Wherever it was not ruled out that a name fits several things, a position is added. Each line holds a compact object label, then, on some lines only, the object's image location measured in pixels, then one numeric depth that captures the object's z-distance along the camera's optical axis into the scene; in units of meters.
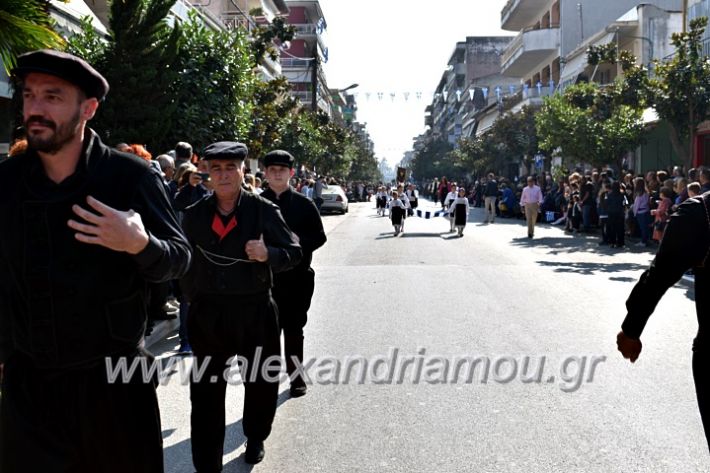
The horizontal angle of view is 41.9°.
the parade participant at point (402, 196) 26.00
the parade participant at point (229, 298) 4.80
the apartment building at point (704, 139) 29.25
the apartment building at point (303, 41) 91.31
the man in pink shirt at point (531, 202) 24.16
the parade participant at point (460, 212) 25.03
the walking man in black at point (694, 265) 3.47
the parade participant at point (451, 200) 25.92
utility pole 49.12
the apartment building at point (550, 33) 53.56
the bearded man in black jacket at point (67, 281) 2.82
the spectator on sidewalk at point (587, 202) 25.26
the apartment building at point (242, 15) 47.66
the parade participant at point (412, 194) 37.50
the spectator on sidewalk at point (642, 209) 20.97
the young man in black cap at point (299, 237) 6.13
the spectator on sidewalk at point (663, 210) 17.20
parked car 42.03
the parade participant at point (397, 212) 25.50
